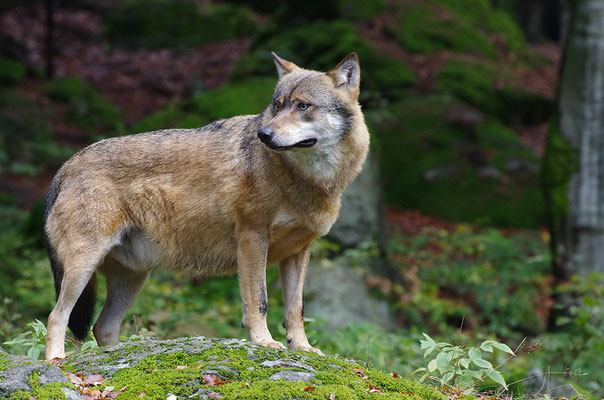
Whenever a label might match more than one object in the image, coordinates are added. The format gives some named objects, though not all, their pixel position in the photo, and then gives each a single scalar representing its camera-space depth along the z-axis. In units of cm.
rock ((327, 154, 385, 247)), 2205
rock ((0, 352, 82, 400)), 737
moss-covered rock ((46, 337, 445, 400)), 784
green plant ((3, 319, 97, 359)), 989
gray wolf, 1100
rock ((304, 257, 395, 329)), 2091
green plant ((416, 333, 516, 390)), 907
